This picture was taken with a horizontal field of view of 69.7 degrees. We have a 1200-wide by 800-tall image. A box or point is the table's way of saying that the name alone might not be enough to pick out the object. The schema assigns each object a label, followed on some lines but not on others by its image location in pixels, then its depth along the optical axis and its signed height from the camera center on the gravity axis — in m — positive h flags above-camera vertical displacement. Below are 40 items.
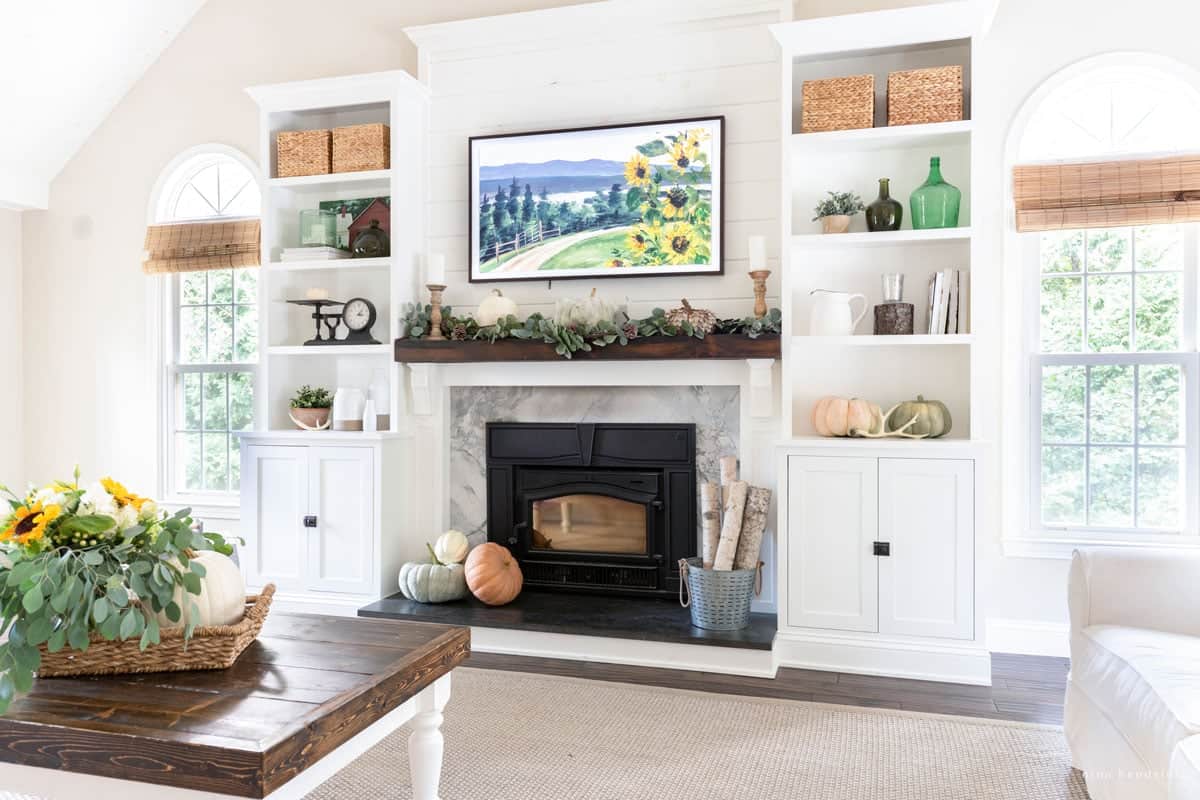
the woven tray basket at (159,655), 1.82 -0.56
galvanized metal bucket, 3.52 -0.84
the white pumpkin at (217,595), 1.91 -0.46
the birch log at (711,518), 3.67 -0.53
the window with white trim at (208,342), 4.94 +0.29
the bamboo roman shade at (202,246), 4.79 +0.82
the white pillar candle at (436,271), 4.06 +0.57
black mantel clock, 4.37 +0.37
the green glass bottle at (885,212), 3.59 +0.75
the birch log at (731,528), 3.57 -0.56
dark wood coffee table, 1.47 -0.61
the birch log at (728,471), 3.71 -0.34
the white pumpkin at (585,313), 3.83 +0.36
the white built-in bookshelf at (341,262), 4.18 +0.77
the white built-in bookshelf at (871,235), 3.48 +0.65
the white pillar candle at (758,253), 3.63 +0.59
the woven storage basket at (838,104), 3.56 +1.20
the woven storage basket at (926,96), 3.47 +1.21
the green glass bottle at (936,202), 3.53 +0.78
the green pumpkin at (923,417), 3.52 -0.10
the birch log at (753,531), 3.63 -0.58
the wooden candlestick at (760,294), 3.69 +0.43
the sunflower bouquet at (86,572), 1.72 -0.38
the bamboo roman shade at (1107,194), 3.47 +0.83
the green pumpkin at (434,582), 3.94 -0.87
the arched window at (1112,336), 3.58 +0.25
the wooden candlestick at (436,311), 4.09 +0.38
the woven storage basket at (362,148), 4.20 +1.20
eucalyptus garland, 3.66 +0.27
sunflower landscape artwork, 3.90 +0.89
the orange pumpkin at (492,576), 3.88 -0.83
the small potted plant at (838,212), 3.65 +0.77
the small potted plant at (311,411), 4.30 -0.09
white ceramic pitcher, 3.60 +0.33
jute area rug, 2.39 -1.10
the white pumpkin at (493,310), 4.04 +0.39
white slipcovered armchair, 1.74 -0.64
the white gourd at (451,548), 4.07 -0.74
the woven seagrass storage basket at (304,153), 4.32 +1.20
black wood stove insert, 3.97 -0.53
